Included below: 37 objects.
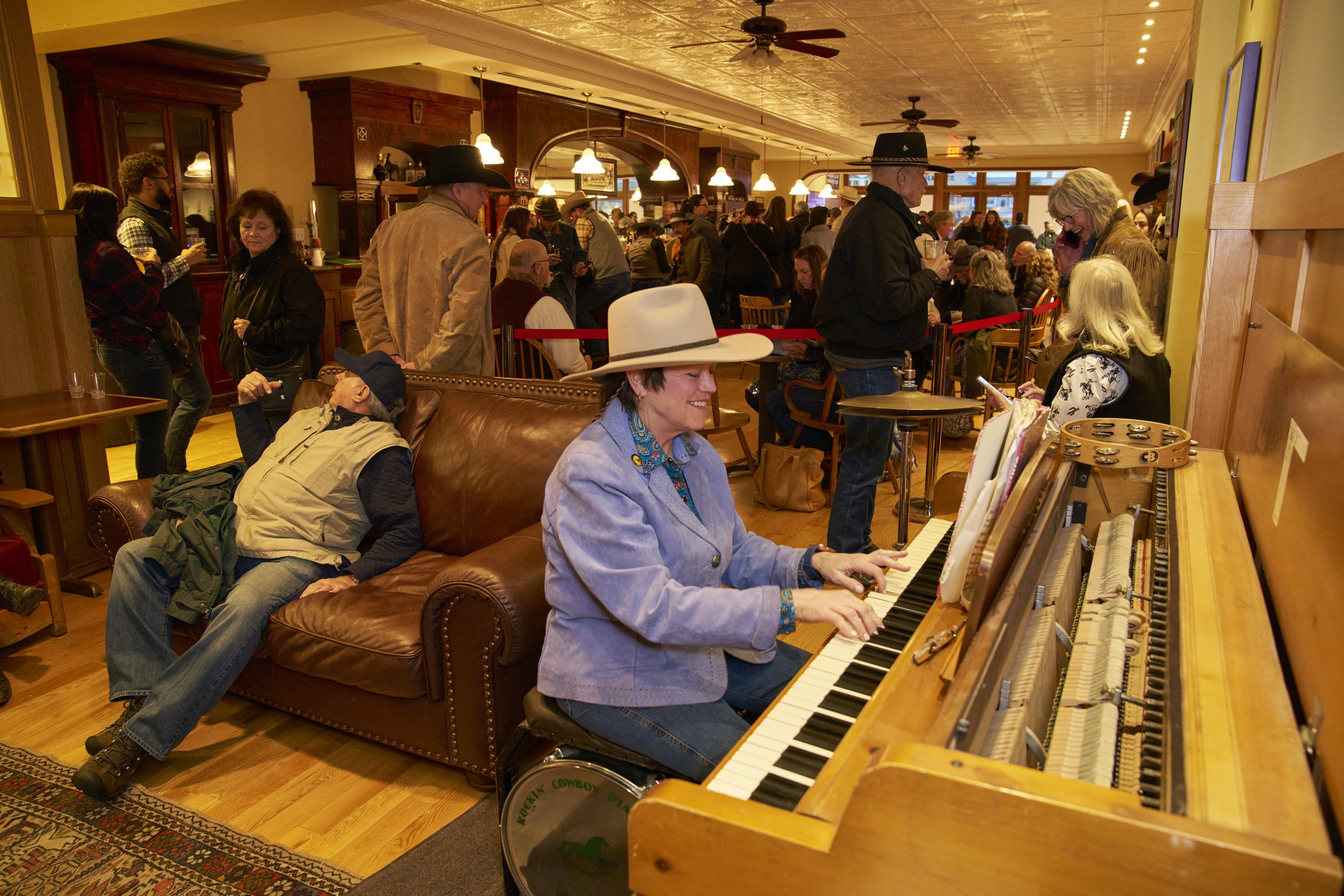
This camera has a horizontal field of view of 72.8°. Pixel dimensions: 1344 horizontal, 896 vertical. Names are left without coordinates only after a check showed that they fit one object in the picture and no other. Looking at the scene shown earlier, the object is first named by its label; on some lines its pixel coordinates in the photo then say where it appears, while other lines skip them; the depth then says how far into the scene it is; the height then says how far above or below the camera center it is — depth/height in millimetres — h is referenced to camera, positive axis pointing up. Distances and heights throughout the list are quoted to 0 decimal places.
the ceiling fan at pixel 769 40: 5965 +1503
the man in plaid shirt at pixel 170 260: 4727 +9
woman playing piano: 1527 -540
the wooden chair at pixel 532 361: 4703 -502
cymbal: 2979 -456
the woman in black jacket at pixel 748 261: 7863 +43
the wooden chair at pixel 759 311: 7371 -379
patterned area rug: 2051 -1372
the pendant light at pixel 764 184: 13297 +1170
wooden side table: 3465 -824
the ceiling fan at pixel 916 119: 9914 +1800
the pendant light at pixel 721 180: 11719 +1093
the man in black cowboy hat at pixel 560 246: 5828 +120
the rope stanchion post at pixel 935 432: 3883 -678
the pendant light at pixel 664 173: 10812 +1086
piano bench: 1639 -852
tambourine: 1769 -343
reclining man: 2375 -834
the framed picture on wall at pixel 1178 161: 3463 +418
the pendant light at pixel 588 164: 9234 +1006
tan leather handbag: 4648 -1068
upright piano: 769 -492
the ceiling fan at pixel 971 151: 15000 +1912
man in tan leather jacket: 3490 -34
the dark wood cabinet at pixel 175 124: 6320 +994
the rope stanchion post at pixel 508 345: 4660 -407
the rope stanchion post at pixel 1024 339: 5758 -452
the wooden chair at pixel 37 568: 3219 -1105
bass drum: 1601 -998
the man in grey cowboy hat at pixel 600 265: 6645 -2
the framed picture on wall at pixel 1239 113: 2578 +450
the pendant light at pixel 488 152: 7516 +918
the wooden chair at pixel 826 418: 4570 -766
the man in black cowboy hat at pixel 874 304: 3391 -141
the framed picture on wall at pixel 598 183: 11625 +1051
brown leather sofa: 2211 -886
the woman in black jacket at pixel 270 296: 4012 -148
